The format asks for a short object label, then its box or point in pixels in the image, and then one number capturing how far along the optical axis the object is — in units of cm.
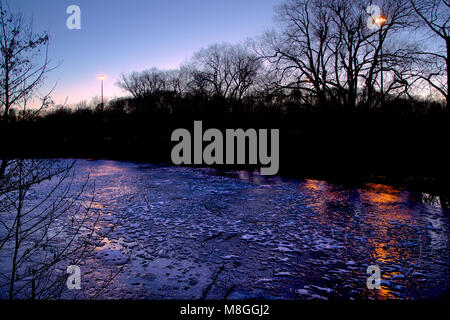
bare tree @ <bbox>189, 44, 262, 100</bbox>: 4005
